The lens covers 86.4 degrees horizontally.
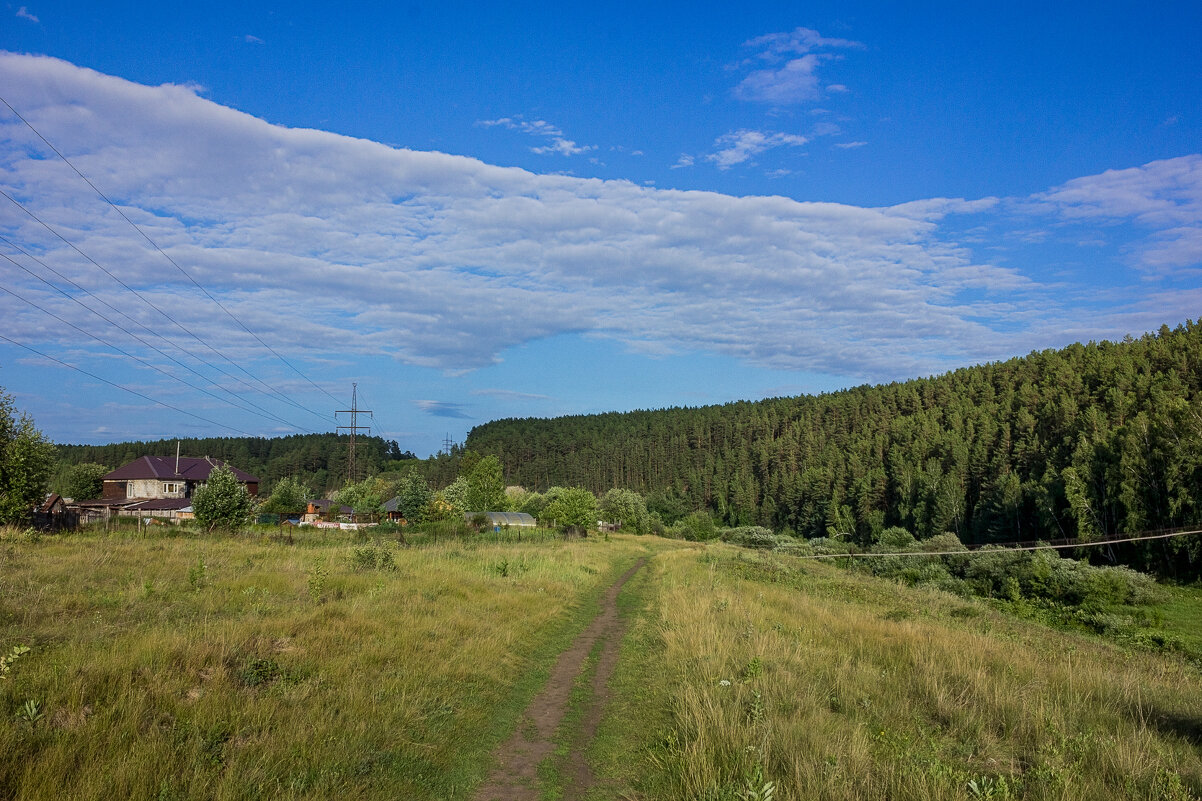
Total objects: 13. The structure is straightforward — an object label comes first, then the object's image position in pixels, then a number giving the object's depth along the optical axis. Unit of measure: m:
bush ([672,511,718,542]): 99.50
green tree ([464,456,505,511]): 82.50
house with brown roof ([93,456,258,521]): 71.07
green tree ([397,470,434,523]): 61.97
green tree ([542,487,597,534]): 73.12
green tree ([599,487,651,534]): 104.06
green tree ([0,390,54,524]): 24.88
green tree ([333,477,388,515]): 82.19
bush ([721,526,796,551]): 70.63
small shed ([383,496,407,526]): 91.69
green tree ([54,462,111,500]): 78.44
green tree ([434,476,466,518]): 70.31
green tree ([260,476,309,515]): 71.75
